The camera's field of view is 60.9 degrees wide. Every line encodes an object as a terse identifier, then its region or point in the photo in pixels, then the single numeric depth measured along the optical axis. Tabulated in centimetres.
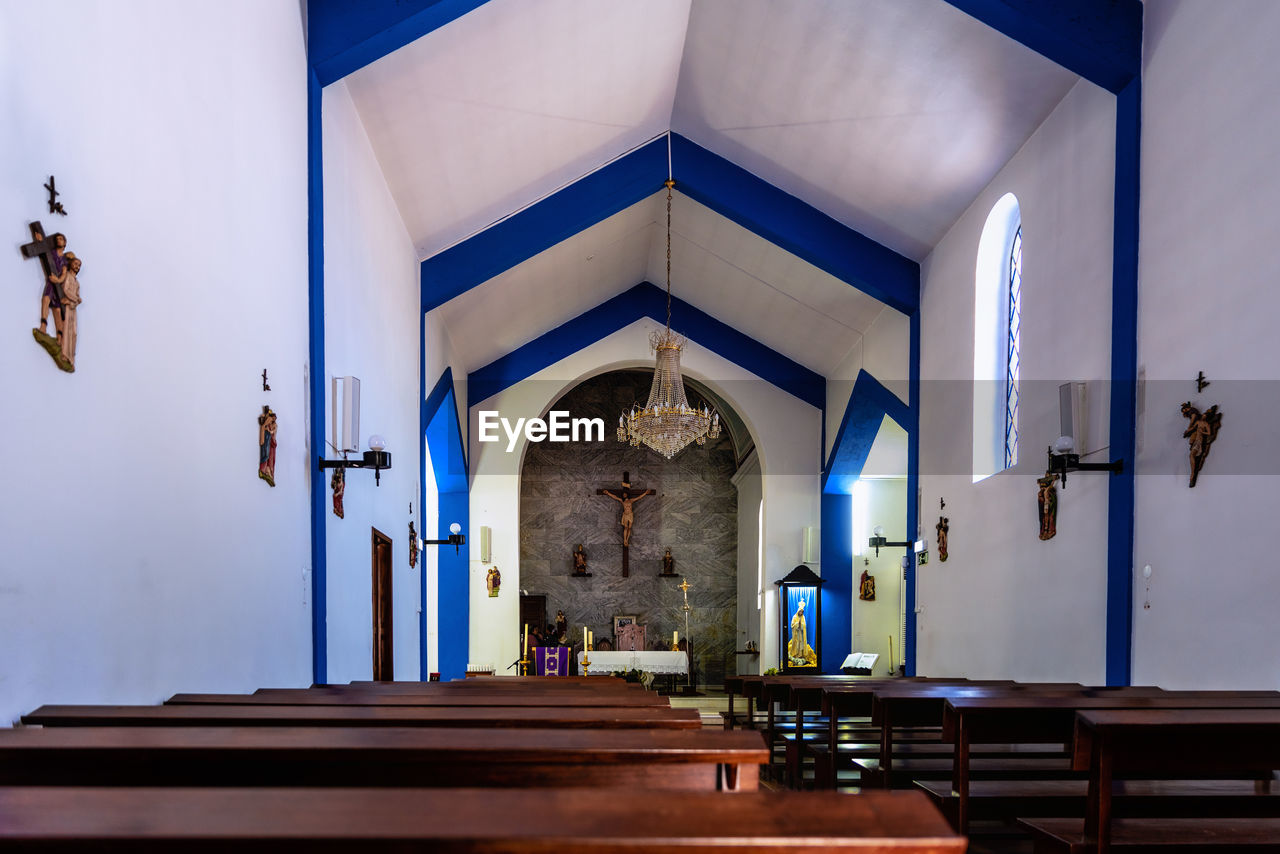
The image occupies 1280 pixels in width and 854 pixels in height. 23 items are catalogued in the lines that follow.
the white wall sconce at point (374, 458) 567
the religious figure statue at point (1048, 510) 643
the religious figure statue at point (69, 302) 272
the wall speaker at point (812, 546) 1370
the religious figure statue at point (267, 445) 455
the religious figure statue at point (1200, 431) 464
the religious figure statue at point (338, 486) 598
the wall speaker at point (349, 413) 569
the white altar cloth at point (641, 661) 1378
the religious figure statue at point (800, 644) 1323
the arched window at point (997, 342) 778
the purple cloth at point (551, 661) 1334
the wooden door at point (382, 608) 783
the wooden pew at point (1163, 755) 229
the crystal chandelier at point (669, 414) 1059
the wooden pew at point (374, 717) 228
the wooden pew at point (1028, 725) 296
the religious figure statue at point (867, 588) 1431
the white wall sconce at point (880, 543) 972
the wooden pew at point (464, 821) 101
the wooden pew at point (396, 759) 172
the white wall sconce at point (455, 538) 977
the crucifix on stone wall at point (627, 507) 1736
